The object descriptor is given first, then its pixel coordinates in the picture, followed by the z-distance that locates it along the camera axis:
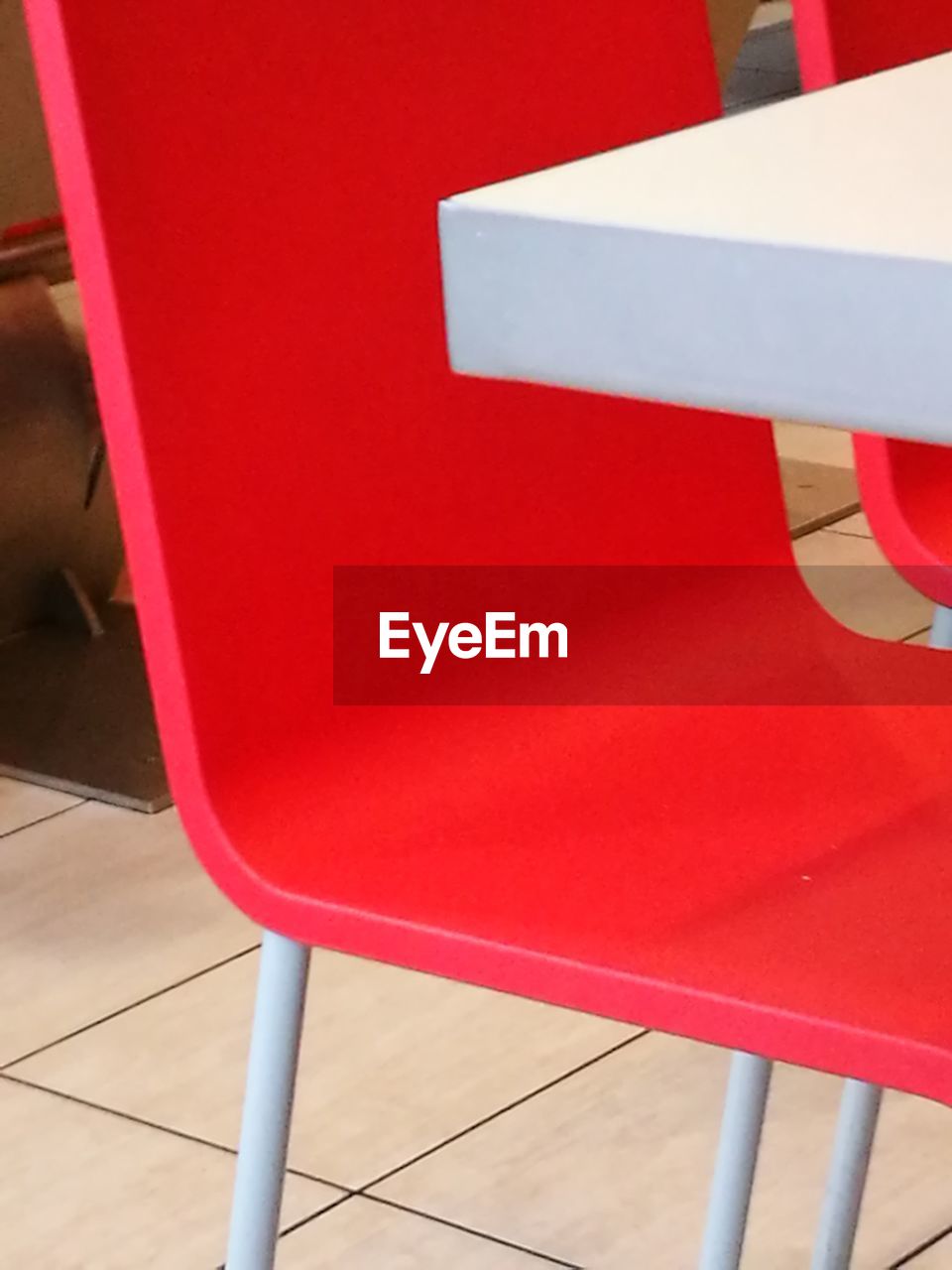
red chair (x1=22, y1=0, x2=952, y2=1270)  0.71
